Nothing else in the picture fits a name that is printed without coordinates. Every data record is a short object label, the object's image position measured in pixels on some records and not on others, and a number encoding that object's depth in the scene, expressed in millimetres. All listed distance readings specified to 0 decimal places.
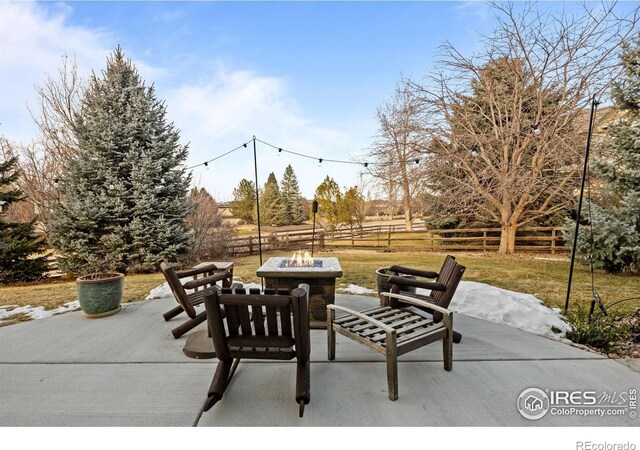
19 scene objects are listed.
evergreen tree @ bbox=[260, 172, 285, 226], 27312
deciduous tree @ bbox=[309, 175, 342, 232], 16184
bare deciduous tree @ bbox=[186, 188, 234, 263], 10634
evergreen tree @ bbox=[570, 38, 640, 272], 5668
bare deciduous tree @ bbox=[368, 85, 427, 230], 10180
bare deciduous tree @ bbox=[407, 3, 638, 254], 8273
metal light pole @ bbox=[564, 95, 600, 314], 3090
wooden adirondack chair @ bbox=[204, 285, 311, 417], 1921
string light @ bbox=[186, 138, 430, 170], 6860
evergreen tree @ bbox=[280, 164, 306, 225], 27875
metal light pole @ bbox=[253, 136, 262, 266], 5021
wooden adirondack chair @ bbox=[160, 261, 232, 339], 2980
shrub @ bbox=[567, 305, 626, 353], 2904
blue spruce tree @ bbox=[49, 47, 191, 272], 7492
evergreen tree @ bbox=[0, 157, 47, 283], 7445
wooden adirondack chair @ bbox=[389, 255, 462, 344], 2832
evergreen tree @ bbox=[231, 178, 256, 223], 28752
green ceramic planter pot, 3676
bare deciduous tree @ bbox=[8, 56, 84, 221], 10078
